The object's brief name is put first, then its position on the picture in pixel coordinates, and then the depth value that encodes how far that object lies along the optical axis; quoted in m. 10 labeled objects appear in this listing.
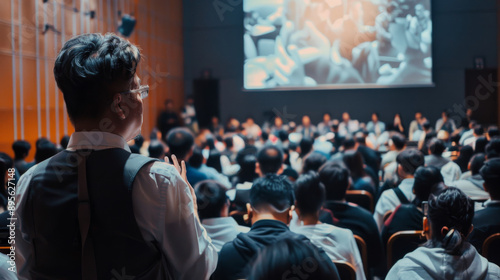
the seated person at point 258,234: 2.04
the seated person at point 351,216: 3.07
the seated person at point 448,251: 1.86
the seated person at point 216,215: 2.62
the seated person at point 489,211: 2.71
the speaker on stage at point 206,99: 15.31
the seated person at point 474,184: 3.75
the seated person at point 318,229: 2.50
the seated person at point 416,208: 3.12
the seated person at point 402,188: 3.60
